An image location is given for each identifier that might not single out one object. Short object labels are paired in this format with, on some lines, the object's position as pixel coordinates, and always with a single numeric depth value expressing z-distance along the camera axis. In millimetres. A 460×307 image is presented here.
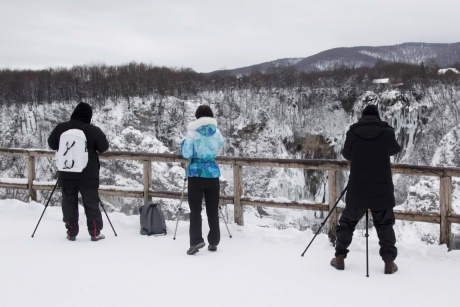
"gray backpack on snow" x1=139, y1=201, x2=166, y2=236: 6309
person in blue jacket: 5418
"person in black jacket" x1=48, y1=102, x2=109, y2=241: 5953
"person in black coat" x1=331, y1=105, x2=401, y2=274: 4656
